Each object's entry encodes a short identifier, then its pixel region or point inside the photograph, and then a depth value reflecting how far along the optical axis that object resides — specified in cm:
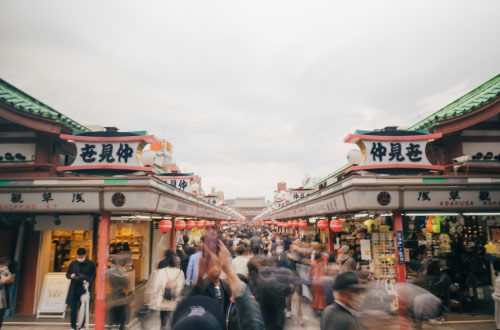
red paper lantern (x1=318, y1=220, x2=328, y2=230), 1409
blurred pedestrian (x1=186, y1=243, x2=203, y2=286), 791
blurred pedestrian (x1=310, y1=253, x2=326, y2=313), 805
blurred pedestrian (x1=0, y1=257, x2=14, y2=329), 728
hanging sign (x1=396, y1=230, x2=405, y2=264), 843
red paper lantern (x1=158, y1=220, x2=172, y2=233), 1186
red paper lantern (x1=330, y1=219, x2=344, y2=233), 1132
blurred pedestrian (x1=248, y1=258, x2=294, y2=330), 463
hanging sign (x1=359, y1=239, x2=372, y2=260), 1045
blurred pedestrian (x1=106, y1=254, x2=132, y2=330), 642
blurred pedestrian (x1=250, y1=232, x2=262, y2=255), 1137
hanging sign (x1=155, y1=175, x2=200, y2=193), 2003
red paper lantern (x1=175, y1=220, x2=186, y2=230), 1392
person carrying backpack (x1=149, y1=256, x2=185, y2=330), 646
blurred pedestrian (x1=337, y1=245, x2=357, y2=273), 807
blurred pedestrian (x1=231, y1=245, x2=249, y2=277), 790
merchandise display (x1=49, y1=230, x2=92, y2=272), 1111
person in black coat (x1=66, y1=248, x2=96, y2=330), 762
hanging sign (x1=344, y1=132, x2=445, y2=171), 922
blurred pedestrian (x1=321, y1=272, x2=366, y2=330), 313
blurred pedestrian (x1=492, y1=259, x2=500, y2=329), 739
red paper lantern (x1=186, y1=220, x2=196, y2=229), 1683
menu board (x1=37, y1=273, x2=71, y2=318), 937
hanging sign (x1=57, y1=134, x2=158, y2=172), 911
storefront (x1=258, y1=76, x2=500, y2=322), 856
